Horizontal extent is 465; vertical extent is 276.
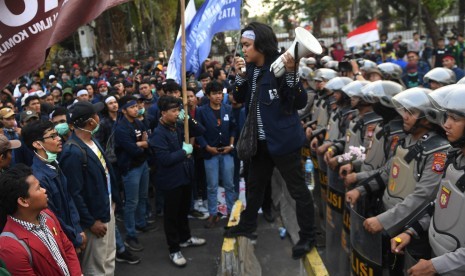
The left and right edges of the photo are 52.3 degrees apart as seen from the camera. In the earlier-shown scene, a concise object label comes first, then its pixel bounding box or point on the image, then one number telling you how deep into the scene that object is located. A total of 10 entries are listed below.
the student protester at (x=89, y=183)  4.43
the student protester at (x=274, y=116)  3.86
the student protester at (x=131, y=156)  5.99
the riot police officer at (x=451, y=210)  2.80
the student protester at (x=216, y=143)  6.68
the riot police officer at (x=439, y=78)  6.06
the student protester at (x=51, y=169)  3.89
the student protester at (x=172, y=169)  5.57
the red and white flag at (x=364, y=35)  12.58
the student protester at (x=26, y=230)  2.95
